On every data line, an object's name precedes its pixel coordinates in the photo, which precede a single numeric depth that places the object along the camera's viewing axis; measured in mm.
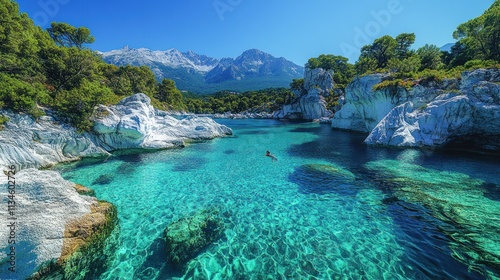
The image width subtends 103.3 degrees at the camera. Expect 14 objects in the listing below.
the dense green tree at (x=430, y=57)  40781
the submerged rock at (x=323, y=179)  12602
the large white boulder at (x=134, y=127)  21267
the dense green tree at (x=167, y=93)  84250
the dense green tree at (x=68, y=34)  38900
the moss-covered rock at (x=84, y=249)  5965
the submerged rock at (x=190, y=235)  6867
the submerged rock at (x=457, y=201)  7262
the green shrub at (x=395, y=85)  27805
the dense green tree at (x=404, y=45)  53062
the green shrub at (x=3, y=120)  14172
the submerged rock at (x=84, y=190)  10540
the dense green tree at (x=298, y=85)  85438
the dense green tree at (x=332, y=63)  90812
